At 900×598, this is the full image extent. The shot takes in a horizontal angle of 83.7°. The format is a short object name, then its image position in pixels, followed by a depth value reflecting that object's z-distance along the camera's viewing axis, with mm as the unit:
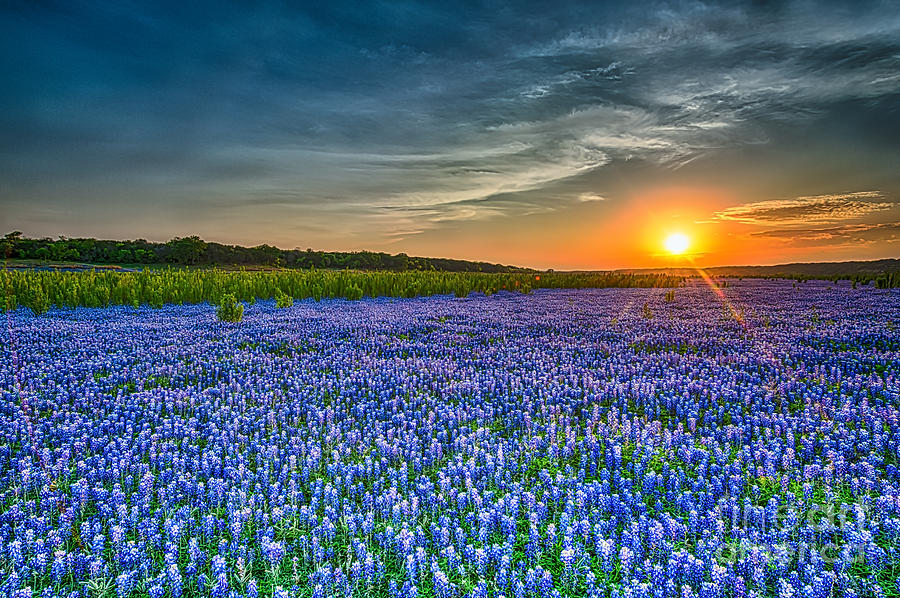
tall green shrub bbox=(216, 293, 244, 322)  12557
